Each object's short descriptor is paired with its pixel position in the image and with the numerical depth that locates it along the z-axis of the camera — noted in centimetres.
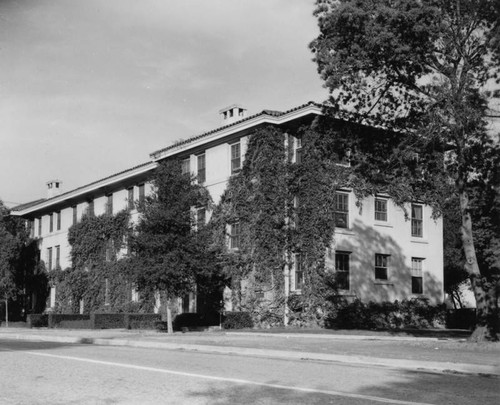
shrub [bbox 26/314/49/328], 4288
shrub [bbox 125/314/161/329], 3625
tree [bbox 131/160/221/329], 3020
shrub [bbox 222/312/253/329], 3391
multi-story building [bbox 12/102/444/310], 3438
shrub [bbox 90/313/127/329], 3788
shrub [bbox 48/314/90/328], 4184
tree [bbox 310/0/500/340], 2067
